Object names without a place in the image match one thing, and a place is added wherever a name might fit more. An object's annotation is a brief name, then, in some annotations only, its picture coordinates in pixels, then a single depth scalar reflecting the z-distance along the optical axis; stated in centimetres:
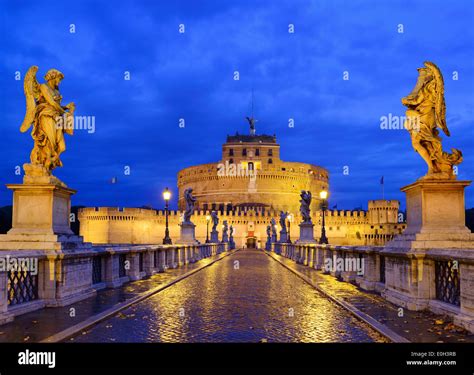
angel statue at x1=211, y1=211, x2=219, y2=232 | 5788
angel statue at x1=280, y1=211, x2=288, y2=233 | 5368
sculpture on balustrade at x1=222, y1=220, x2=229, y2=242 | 7021
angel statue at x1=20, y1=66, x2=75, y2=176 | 1039
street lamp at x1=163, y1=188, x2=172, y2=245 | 2742
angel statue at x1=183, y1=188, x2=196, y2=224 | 3225
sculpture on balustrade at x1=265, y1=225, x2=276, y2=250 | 6836
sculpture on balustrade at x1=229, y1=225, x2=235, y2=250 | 7829
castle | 9825
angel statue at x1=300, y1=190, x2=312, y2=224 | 3231
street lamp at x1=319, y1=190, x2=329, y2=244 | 2762
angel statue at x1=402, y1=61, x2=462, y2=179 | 1010
